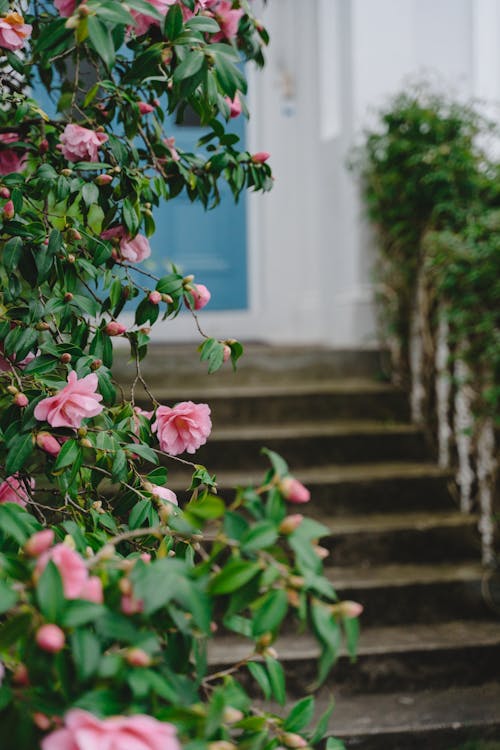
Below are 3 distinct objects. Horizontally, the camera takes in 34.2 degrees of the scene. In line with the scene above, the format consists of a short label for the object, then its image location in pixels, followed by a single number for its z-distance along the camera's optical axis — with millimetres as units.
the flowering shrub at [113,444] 795
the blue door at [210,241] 4801
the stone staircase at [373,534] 2523
